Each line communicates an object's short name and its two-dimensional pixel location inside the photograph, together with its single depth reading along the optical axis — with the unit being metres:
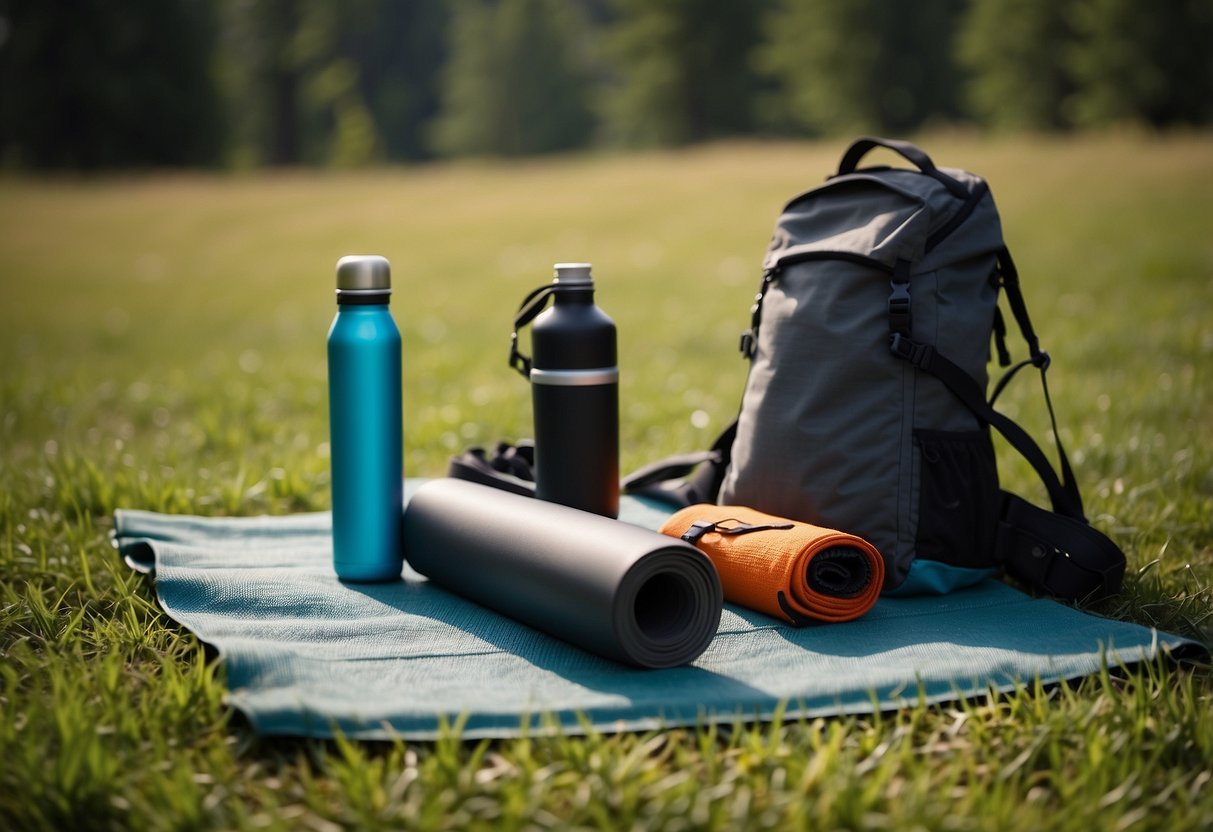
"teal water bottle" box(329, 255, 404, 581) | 2.96
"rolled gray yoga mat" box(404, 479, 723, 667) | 2.34
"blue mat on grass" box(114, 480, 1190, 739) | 2.12
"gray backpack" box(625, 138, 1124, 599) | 2.95
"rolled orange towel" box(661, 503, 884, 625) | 2.70
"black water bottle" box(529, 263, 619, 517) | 3.00
